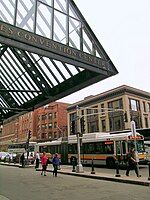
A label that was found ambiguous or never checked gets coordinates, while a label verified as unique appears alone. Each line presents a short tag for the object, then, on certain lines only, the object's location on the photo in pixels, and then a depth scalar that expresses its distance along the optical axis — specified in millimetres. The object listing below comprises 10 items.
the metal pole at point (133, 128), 17966
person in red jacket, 20938
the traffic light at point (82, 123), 22286
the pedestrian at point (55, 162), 19969
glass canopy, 8422
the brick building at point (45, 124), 86062
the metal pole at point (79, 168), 21458
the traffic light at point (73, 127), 22216
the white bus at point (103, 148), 25300
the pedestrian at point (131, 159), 17867
